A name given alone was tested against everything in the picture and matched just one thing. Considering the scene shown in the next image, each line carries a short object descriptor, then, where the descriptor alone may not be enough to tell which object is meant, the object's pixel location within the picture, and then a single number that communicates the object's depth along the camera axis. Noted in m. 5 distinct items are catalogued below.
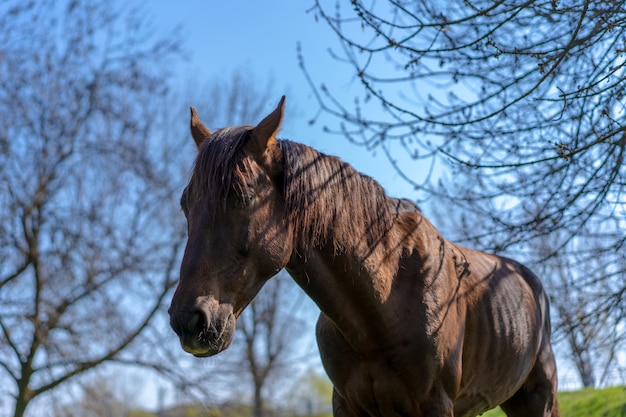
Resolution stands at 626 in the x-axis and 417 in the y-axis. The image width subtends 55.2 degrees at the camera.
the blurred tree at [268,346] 20.09
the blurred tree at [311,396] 24.20
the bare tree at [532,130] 3.61
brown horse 2.52
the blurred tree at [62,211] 10.93
